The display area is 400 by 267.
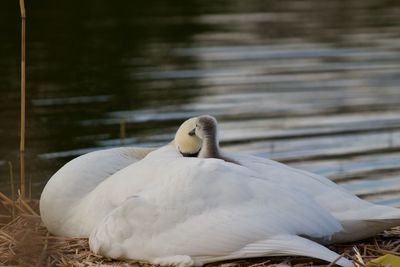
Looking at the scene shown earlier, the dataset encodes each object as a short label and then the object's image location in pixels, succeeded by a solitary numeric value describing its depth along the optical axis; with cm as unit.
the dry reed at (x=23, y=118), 1358
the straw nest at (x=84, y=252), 1048
